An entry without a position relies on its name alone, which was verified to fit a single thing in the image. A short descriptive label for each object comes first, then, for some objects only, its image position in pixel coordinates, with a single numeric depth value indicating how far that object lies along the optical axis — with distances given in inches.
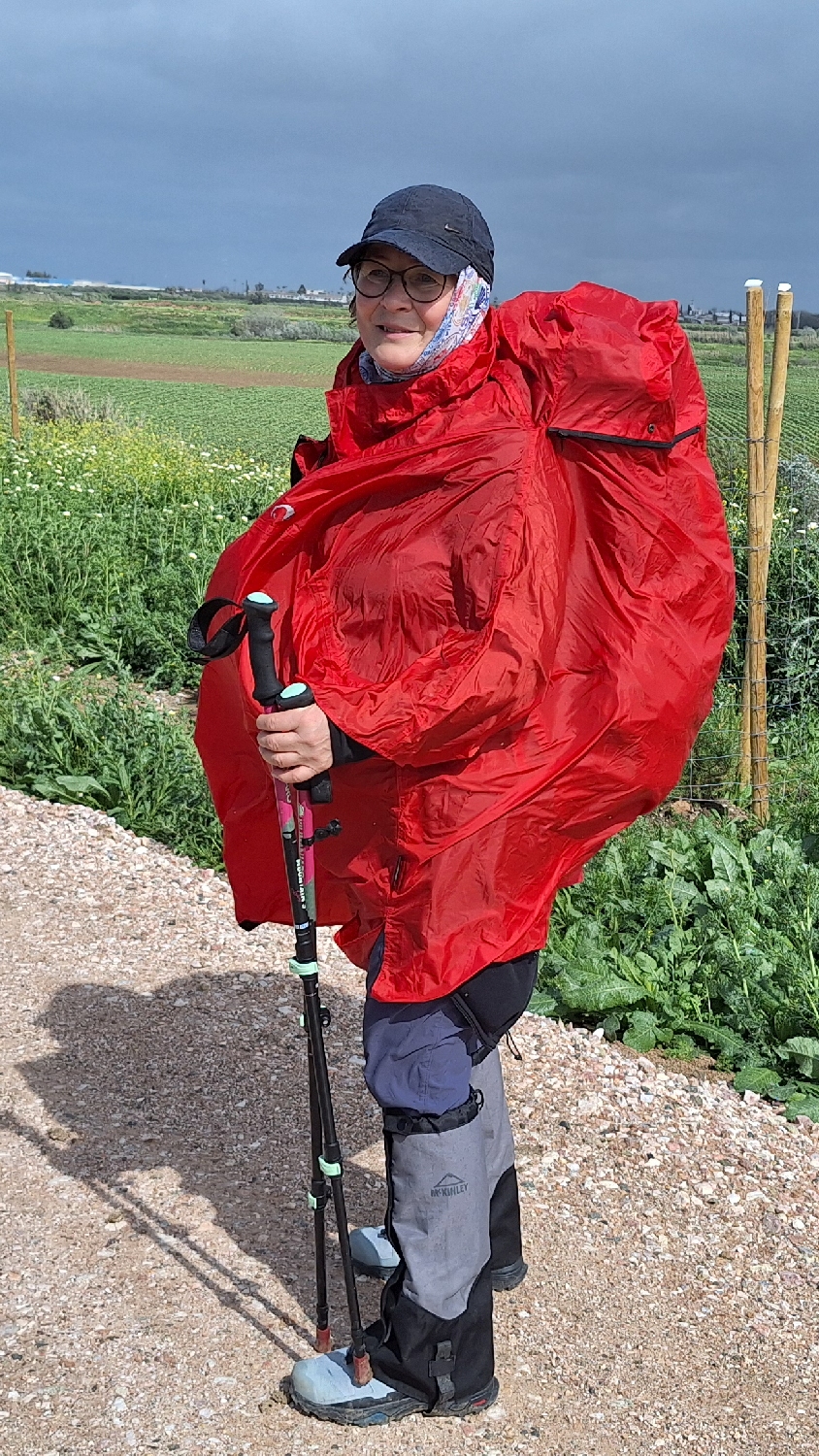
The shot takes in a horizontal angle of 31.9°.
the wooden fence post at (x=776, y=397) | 257.0
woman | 94.6
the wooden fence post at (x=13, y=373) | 624.7
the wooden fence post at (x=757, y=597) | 255.3
